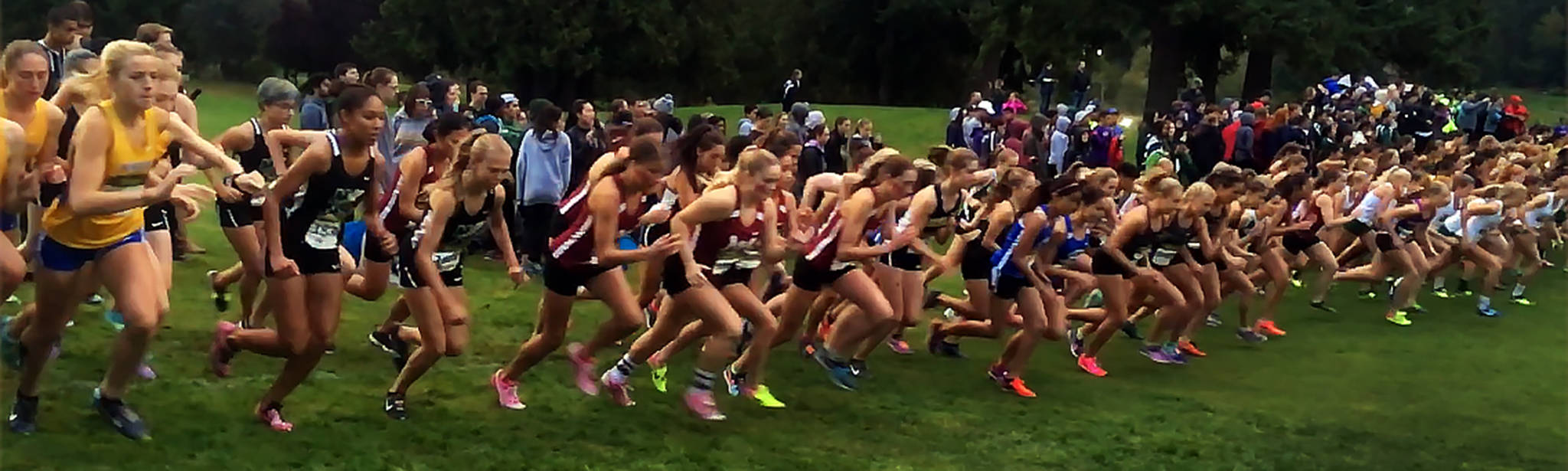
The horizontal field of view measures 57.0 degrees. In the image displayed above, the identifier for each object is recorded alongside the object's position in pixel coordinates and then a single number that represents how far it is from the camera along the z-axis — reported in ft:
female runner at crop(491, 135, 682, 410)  23.59
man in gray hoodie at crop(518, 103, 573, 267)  41.68
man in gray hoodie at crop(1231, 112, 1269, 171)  73.56
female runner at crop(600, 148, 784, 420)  24.35
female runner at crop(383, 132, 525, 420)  22.77
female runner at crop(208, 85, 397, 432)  21.02
